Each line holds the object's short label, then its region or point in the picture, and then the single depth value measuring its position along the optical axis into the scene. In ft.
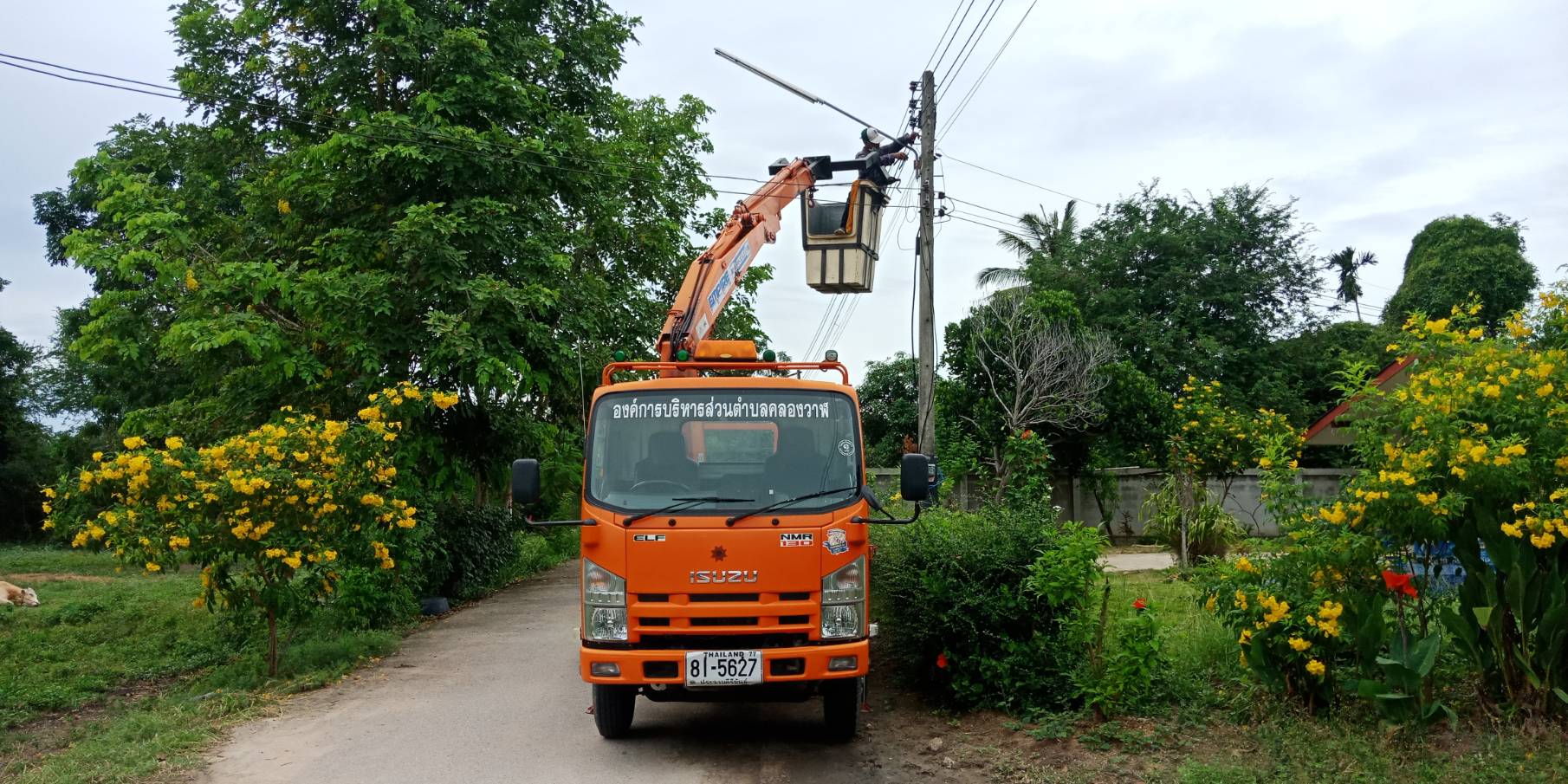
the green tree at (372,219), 43.04
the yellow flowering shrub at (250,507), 29.53
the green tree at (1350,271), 155.02
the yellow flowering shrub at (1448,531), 18.74
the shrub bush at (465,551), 50.06
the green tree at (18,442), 111.04
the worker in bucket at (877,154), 38.40
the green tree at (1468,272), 99.66
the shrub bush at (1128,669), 23.53
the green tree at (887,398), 109.50
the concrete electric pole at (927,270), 51.62
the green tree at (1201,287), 89.81
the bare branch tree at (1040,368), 64.54
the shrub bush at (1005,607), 24.20
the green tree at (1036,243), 104.47
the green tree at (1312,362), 90.02
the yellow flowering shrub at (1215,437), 50.03
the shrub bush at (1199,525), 52.01
